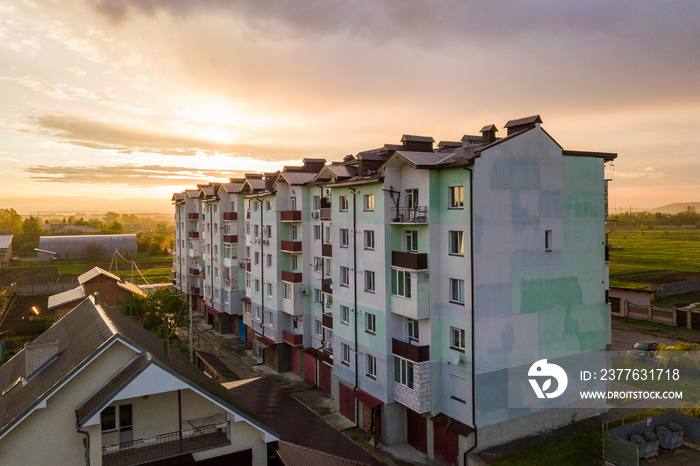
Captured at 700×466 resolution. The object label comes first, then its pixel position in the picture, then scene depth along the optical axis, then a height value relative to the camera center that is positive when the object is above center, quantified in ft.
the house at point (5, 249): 400.47 -18.81
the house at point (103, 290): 173.17 -24.32
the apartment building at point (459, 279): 77.71 -10.48
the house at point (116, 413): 45.09 -19.71
